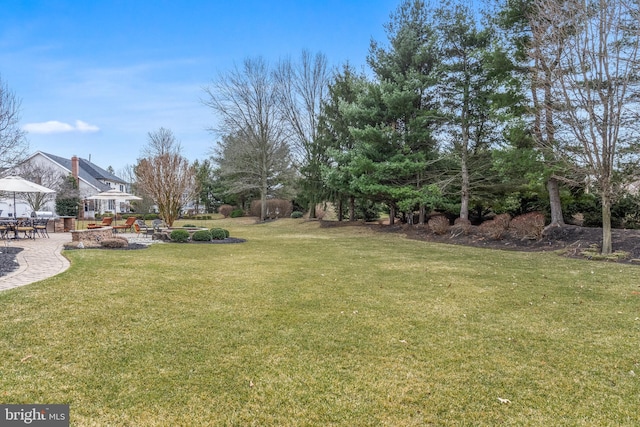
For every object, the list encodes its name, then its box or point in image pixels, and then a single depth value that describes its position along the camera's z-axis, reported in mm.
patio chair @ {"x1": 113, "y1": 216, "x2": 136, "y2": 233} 16539
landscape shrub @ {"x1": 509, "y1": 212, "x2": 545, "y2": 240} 11852
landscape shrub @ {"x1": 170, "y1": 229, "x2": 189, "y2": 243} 13263
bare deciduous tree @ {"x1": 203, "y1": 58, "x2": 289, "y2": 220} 27422
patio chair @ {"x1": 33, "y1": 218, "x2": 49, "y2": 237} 13555
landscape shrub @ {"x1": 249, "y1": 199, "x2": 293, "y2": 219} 31750
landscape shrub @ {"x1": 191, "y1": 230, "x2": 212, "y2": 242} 13500
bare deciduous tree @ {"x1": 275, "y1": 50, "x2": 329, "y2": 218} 23734
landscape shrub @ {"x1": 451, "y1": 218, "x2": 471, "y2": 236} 14023
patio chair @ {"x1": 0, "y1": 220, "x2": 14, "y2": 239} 11367
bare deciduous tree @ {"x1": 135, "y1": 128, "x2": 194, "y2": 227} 18172
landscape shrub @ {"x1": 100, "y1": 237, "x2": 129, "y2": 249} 10812
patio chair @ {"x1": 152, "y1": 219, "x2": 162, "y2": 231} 15111
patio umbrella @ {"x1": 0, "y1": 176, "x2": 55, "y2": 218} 11016
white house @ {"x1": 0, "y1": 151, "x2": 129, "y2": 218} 30594
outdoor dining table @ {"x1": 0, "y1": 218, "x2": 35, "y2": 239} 11886
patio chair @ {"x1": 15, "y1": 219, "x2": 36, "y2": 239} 12312
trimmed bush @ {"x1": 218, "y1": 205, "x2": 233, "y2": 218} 36375
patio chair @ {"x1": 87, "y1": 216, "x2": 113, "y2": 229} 16875
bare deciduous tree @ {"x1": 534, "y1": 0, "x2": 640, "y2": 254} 9031
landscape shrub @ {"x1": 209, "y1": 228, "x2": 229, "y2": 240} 13961
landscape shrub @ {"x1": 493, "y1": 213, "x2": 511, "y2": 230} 13039
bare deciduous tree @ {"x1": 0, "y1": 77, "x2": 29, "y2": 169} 16438
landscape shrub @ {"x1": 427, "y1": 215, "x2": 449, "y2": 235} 14609
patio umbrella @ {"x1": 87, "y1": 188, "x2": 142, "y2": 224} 18817
